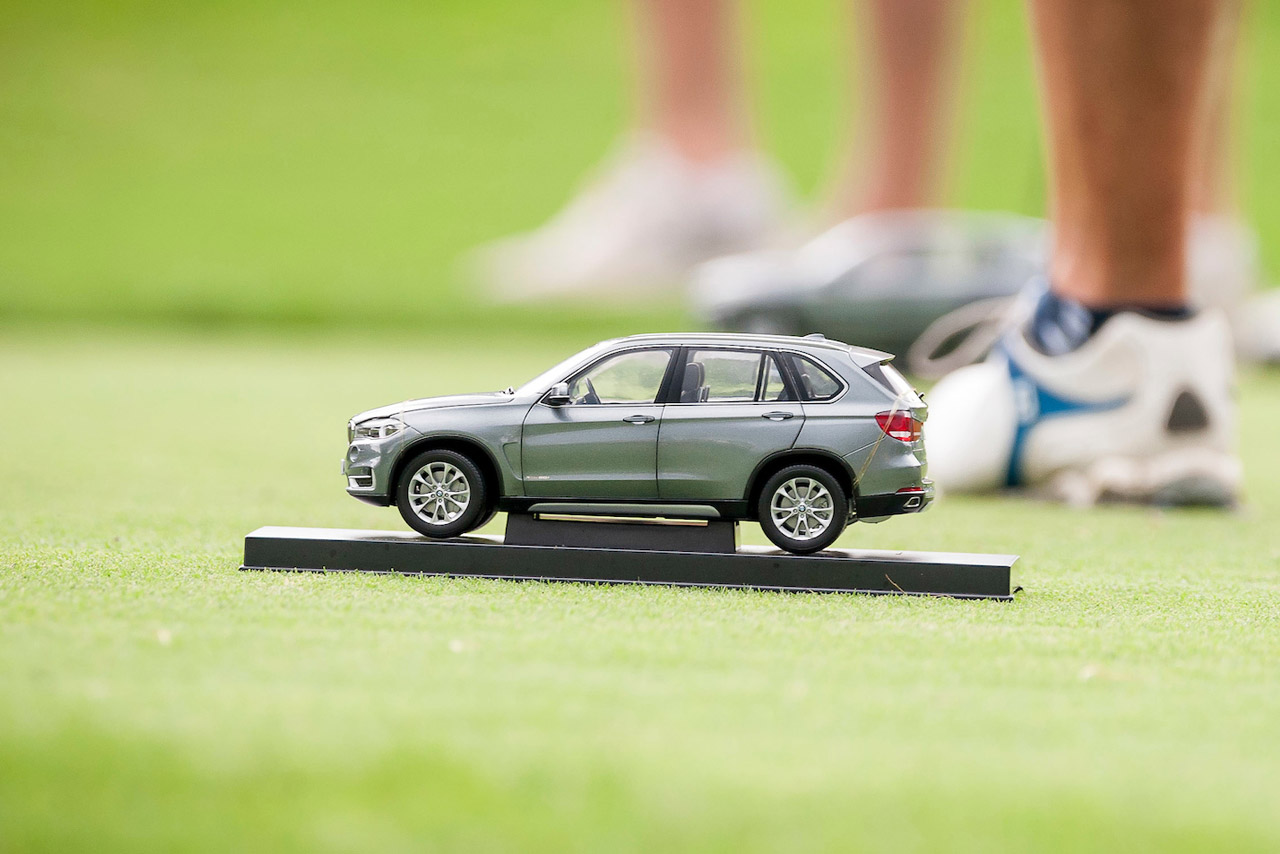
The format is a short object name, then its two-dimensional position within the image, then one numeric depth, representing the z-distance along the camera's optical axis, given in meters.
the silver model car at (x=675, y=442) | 12.13
